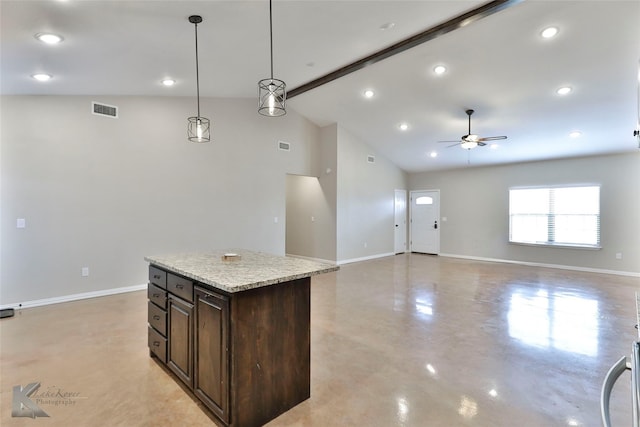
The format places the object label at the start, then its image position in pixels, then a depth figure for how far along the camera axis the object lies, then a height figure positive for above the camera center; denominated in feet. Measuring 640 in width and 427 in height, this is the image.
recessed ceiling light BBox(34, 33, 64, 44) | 9.30 +5.15
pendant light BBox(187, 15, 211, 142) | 10.01 +2.93
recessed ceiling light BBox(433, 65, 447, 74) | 15.60 +7.02
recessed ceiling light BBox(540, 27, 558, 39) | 12.24 +7.00
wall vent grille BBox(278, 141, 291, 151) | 22.73 +4.59
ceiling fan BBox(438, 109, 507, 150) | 17.75 +3.89
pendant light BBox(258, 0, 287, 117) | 8.47 +2.94
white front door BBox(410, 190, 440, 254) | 30.86 -1.27
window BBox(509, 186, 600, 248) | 22.88 -0.55
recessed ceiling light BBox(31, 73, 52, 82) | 11.83 +5.05
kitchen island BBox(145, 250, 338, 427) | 6.16 -2.71
